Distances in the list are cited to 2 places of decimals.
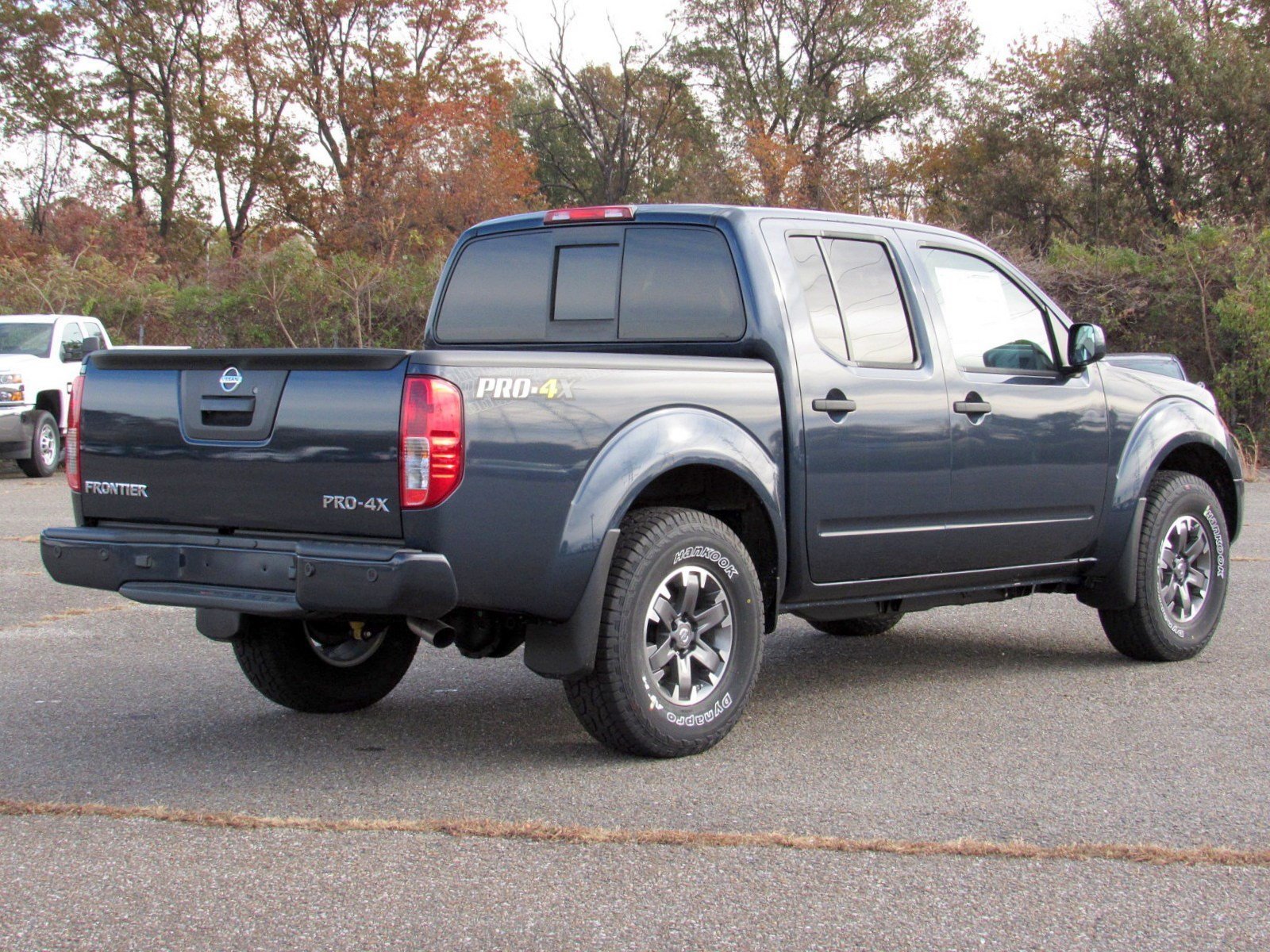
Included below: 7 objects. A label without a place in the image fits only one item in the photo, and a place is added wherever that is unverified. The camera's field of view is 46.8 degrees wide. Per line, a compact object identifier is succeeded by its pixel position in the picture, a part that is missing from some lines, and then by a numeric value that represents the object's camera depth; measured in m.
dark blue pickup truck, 4.50
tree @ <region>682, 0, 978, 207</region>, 46.25
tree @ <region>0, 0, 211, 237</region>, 43.88
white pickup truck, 17.62
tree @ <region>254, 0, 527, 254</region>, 40.47
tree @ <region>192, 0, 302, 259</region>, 42.94
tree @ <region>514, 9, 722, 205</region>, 43.38
